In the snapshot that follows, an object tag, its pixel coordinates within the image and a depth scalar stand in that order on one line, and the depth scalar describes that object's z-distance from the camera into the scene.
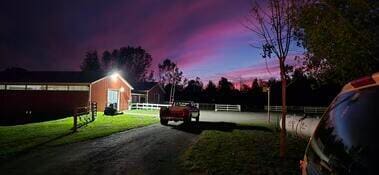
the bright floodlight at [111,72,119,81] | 45.25
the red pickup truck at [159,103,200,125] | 25.25
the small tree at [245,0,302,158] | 11.57
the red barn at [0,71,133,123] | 39.59
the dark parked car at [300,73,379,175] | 1.93
